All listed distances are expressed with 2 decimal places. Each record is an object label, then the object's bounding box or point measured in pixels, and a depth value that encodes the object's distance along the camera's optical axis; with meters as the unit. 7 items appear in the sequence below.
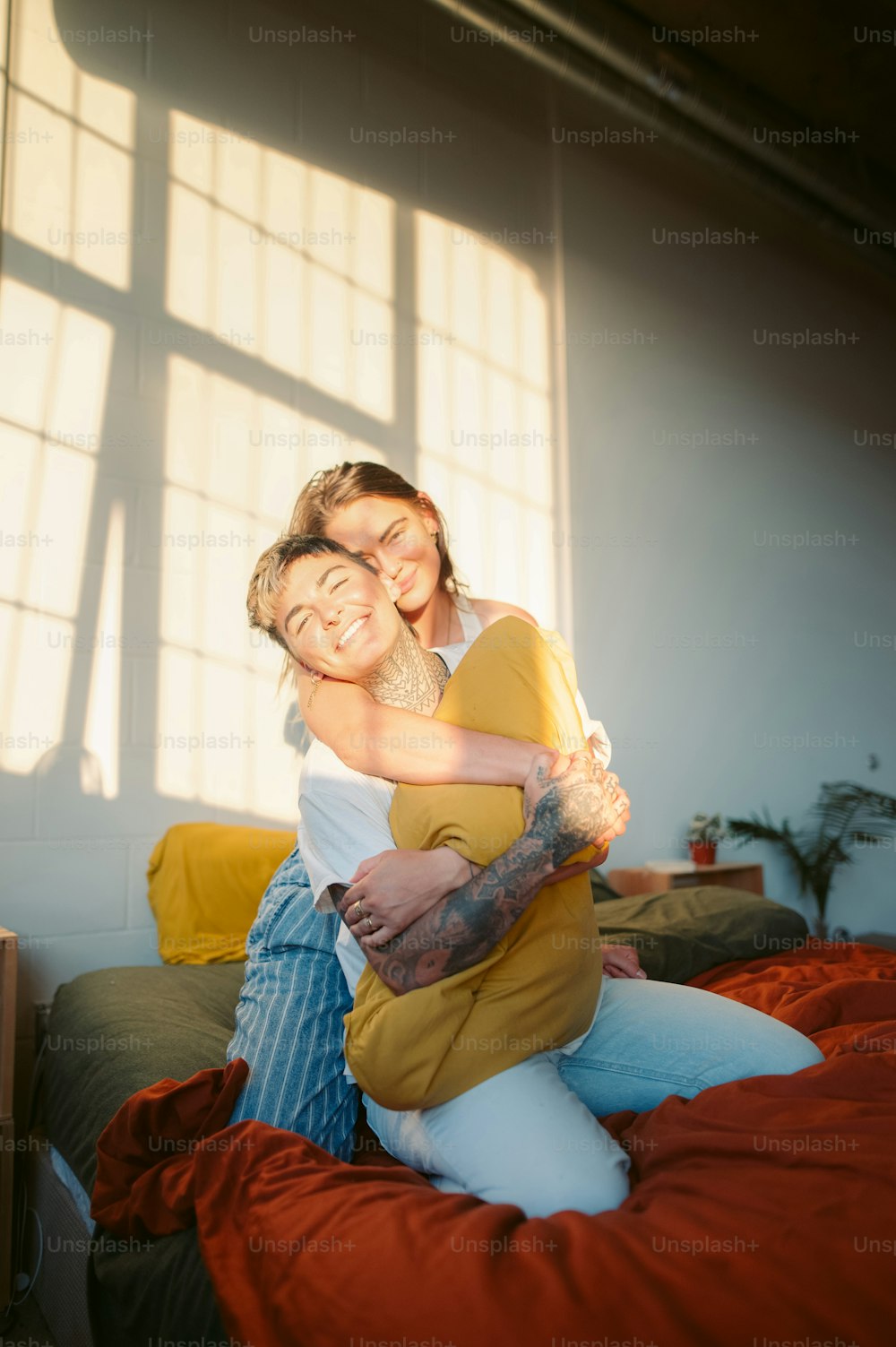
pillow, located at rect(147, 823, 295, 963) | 2.80
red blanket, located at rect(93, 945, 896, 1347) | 0.93
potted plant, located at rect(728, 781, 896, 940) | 4.66
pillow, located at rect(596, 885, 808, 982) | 2.46
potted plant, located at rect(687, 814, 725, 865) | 4.24
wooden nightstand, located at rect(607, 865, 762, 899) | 3.93
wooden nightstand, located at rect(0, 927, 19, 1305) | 2.13
